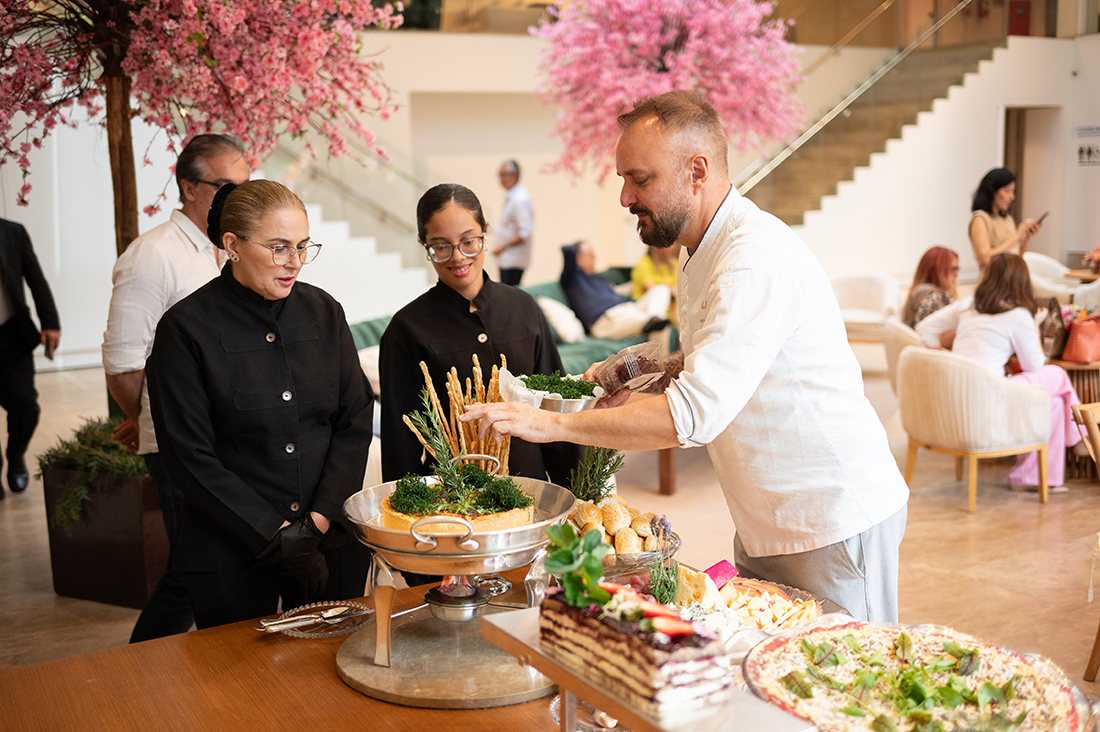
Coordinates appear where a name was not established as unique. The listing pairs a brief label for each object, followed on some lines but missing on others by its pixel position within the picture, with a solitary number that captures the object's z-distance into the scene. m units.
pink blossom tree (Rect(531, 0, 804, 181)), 6.69
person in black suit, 5.39
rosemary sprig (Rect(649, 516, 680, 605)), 1.68
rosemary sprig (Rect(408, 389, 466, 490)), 1.72
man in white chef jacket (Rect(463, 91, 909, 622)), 1.69
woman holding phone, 7.39
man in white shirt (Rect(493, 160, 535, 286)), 8.85
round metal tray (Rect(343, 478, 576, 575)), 1.54
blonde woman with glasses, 2.07
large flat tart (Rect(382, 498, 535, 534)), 1.56
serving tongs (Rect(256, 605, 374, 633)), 1.90
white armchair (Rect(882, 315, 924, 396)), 5.82
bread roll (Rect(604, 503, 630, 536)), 1.96
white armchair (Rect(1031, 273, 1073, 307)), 8.35
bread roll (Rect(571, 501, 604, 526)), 1.99
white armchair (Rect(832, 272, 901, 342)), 8.36
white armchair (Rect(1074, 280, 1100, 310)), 7.51
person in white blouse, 5.24
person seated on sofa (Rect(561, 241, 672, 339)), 7.14
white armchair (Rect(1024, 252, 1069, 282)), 9.04
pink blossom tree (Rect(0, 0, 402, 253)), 3.28
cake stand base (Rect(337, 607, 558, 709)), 1.61
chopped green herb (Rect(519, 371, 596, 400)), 2.04
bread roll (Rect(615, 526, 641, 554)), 1.91
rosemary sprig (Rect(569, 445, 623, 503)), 2.13
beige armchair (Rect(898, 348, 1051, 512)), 5.00
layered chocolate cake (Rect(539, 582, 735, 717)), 1.11
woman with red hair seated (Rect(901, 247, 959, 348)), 6.31
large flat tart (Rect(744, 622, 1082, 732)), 1.25
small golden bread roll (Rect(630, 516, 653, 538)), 1.96
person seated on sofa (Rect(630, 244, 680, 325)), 7.67
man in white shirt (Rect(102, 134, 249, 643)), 3.00
